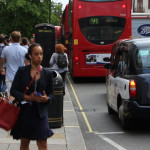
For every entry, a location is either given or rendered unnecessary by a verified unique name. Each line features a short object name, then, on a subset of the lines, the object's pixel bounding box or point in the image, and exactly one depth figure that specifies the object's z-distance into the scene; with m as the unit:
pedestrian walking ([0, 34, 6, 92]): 13.79
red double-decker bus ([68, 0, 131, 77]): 20.17
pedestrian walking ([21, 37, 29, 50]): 15.70
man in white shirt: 8.98
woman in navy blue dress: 5.56
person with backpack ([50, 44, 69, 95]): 13.84
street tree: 48.03
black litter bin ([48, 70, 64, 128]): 9.06
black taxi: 8.75
